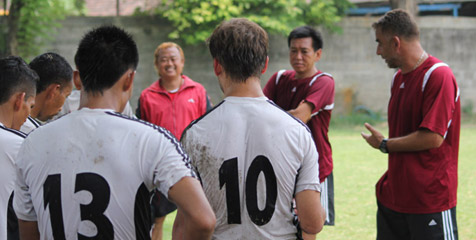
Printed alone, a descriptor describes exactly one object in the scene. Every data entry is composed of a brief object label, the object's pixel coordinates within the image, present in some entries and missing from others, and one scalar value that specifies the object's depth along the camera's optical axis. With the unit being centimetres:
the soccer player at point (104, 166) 212
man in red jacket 579
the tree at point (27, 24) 1305
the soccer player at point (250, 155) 256
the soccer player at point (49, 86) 371
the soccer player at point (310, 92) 473
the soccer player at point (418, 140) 369
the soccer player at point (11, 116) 275
